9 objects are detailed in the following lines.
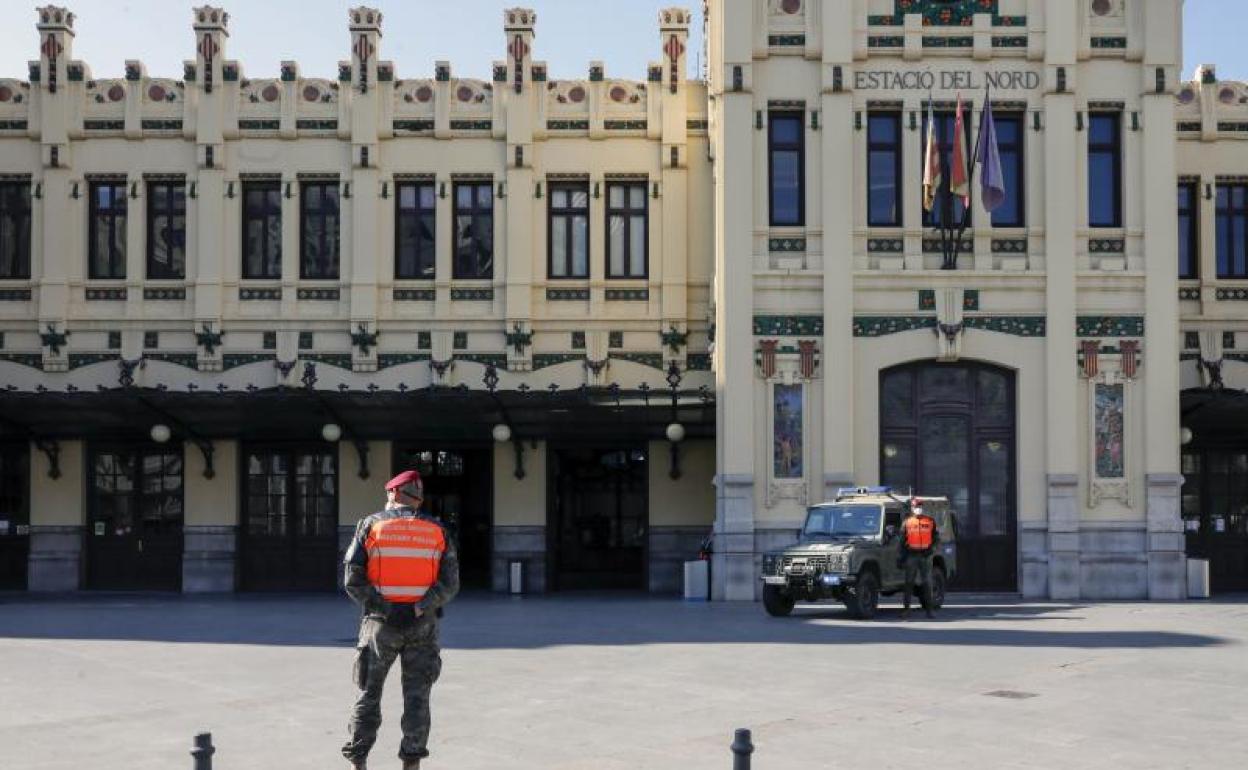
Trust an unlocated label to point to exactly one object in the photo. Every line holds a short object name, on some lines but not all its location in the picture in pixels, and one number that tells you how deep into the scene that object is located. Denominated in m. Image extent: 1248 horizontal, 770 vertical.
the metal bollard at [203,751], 8.15
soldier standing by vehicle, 24.00
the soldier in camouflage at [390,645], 10.26
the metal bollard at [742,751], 8.14
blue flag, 27.64
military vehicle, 23.48
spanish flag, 27.81
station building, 32.00
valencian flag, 27.98
